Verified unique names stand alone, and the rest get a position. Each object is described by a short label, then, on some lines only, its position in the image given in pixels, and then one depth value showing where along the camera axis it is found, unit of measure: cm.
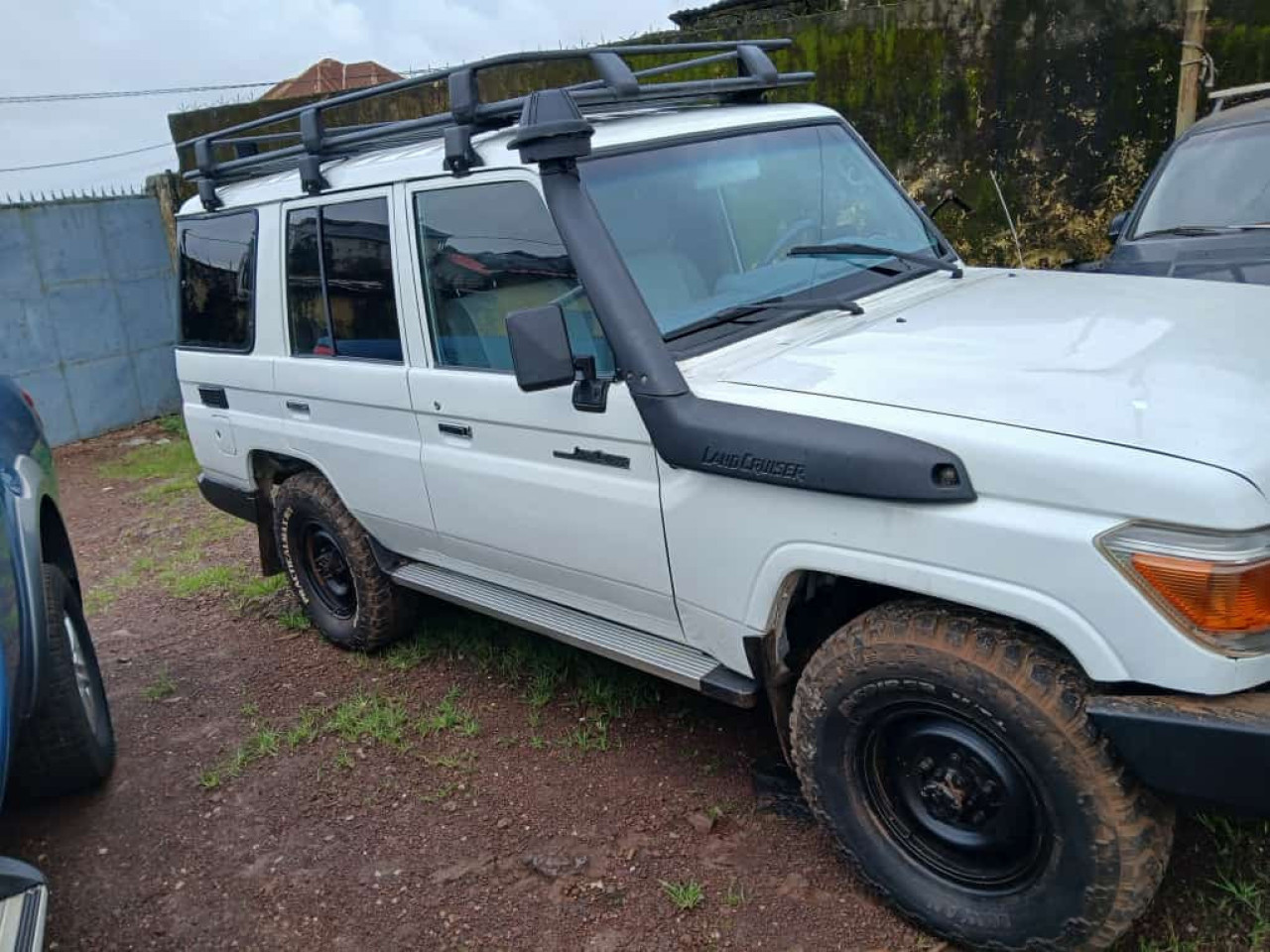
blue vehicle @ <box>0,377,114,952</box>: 280
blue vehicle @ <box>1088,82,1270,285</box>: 485
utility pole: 645
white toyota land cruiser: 206
